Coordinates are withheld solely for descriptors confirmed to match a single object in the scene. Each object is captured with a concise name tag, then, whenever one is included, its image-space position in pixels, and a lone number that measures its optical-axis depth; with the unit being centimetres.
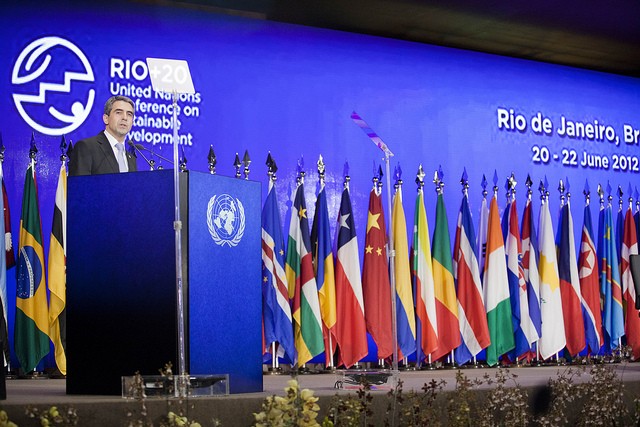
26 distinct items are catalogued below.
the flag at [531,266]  1843
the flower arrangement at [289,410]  552
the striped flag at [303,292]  1631
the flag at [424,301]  1728
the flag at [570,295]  1900
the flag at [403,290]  1713
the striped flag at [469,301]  1780
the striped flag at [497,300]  1800
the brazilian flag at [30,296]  1469
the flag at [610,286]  1949
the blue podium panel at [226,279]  706
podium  703
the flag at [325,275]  1671
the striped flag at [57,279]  1469
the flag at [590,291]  1916
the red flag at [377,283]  1701
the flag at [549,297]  1847
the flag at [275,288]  1594
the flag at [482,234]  1833
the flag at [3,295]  1423
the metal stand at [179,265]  672
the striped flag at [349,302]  1677
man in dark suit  921
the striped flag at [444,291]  1758
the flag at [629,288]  1955
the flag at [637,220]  2015
